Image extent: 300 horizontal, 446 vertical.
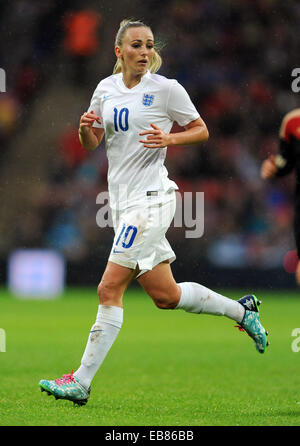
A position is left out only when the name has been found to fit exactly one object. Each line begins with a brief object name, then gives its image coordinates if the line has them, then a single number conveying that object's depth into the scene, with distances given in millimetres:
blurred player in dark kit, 9391
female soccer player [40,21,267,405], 9492
